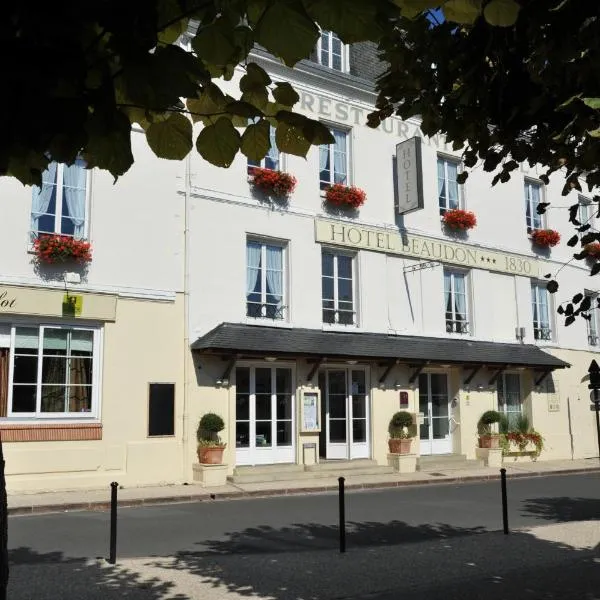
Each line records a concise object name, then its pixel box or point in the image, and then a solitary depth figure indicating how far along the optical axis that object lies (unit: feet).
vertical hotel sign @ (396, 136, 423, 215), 60.49
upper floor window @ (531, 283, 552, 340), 72.79
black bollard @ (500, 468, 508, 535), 28.48
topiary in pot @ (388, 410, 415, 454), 57.41
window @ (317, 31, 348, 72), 62.08
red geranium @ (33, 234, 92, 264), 44.39
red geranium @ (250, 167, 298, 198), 54.70
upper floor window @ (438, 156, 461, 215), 67.21
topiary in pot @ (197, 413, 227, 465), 48.03
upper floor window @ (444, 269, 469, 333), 65.82
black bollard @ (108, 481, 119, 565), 23.09
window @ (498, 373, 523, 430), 68.03
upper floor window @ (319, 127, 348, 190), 59.88
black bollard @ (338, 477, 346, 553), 24.93
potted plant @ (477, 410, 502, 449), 63.10
